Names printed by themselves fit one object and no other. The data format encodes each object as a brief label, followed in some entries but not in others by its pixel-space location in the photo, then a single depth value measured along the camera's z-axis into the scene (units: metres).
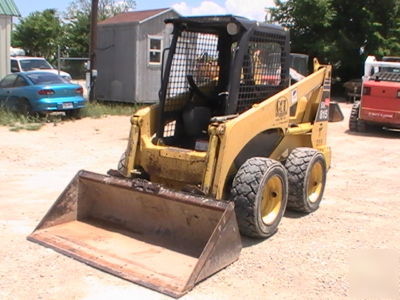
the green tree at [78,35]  43.22
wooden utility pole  17.11
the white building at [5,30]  16.95
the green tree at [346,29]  23.47
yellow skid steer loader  4.71
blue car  14.12
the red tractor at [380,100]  12.59
